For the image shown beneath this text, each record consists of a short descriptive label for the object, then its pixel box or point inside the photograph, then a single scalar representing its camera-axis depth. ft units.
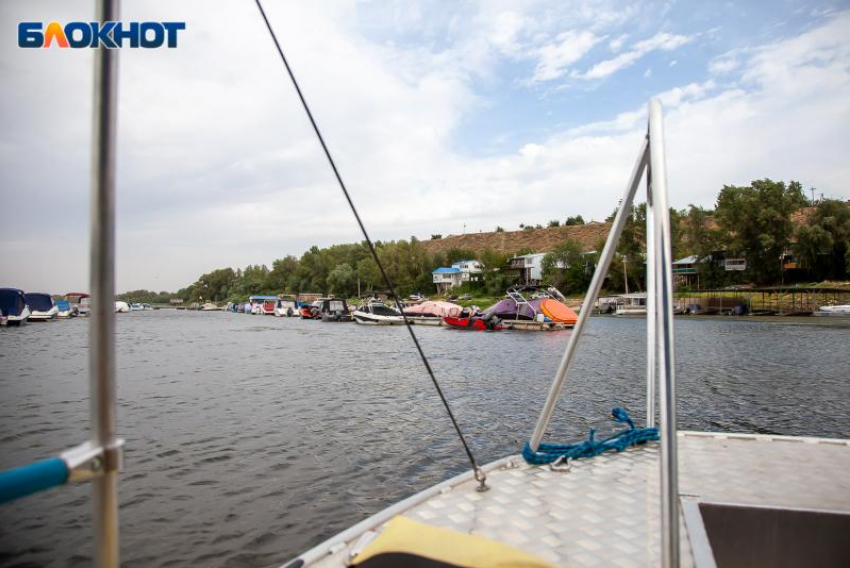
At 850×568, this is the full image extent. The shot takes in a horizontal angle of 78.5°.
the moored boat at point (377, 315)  196.79
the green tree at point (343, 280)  438.40
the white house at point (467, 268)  405.80
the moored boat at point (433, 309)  193.98
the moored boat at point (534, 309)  165.27
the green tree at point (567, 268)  306.55
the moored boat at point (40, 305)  216.33
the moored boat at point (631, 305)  221.05
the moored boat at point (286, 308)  303.27
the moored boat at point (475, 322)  161.99
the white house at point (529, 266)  364.58
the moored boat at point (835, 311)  166.40
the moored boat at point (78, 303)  290.76
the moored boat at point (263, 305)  346.74
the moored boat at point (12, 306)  182.50
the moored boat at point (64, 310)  261.20
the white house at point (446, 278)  402.72
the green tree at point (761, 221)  225.35
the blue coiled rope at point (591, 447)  18.21
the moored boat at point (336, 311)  230.89
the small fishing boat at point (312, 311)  256.32
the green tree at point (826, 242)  214.28
